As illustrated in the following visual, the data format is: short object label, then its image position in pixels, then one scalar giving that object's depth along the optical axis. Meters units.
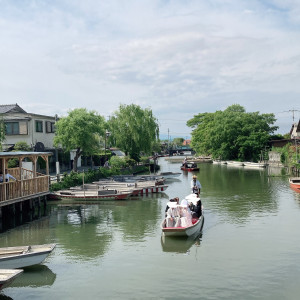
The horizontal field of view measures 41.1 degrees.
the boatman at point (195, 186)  27.58
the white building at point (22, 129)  47.03
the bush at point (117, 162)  54.53
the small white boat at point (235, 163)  83.88
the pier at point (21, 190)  25.09
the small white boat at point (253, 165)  75.31
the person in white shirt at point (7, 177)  26.44
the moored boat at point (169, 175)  52.87
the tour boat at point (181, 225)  19.67
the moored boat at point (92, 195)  33.91
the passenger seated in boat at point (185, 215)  20.39
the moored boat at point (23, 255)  14.60
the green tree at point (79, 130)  41.72
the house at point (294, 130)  89.00
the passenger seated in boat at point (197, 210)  22.77
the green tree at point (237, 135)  86.44
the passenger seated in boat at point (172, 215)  20.55
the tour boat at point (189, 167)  68.56
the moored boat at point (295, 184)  37.49
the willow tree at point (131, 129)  61.06
